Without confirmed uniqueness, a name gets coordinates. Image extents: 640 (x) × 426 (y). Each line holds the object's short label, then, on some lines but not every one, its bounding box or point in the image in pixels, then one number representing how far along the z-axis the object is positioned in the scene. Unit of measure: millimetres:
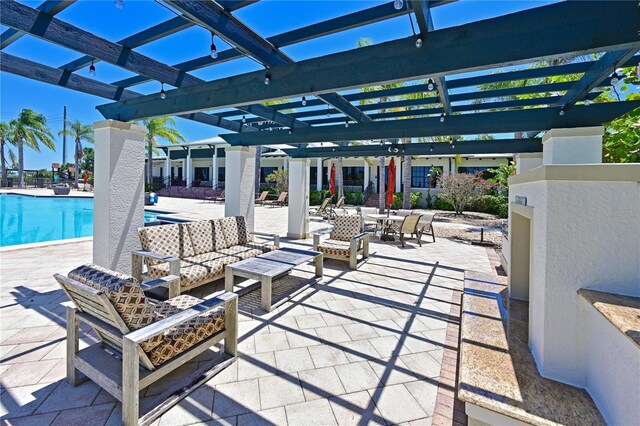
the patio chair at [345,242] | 6133
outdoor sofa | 4109
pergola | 2414
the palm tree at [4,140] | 30641
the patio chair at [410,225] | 8586
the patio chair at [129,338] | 2008
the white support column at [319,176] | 23431
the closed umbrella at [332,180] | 12276
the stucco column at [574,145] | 4523
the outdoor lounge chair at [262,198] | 21316
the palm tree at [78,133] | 35500
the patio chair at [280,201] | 20709
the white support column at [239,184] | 7422
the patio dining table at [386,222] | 9414
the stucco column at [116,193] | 4551
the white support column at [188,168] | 28317
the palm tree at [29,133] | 29734
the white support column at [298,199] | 9406
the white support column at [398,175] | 24016
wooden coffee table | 4008
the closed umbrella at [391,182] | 10316
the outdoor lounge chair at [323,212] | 15333
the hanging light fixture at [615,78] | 3848
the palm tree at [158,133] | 25609
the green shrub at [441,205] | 19984
